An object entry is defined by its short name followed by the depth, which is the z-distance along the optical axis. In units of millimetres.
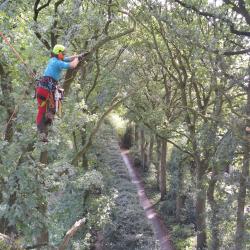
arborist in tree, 9023
